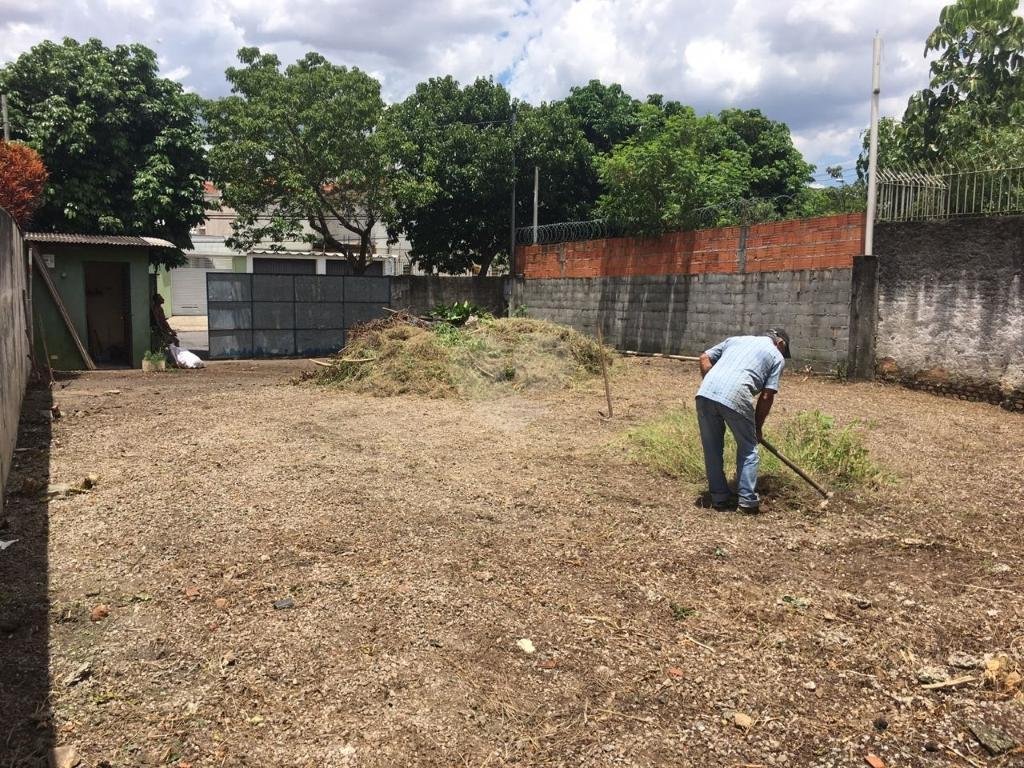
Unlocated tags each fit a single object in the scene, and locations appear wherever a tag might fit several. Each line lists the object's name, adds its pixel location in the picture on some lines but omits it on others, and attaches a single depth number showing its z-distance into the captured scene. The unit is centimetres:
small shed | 1276
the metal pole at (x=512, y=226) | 1844
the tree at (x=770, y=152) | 2342
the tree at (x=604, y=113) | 2095
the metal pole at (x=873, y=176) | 946
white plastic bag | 1396
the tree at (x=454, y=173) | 1817
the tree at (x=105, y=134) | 1425
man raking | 486
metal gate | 1567
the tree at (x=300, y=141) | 1594
